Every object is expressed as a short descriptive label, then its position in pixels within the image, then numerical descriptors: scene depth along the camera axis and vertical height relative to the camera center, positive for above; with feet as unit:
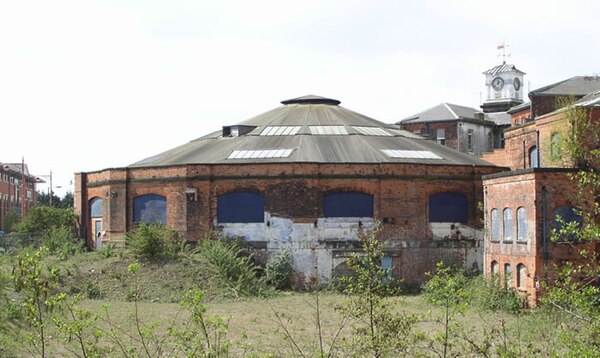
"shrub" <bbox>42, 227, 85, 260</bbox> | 114.11 -3.90
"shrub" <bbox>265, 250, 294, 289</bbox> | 104.47 -7.49
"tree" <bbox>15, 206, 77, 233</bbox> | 132.87 -0.45
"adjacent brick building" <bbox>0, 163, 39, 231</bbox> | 235.20 +8.59
